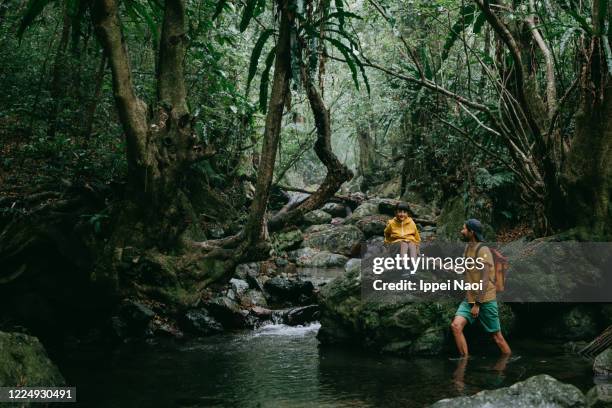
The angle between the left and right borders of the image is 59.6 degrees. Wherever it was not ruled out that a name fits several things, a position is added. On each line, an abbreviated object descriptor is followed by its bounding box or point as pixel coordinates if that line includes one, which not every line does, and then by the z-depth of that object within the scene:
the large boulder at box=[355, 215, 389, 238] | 17.92
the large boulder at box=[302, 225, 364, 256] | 16.98
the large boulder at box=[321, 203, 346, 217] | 22.06
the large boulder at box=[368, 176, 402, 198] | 23.36
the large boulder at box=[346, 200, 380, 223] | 19.38
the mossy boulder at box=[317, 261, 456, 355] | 6.78
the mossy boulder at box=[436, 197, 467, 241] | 13.95
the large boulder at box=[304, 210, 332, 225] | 20.47
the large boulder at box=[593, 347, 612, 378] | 5.27
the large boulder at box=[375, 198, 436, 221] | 17.69
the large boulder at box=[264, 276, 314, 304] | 10.60
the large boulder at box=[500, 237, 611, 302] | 7.09
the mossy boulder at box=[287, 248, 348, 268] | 15.37
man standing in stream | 5.89
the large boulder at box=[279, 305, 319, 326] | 9.15
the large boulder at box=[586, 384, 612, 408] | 4.26
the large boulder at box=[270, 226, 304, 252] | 15.84
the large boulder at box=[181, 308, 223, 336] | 8.44
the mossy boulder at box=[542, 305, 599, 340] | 6.95
